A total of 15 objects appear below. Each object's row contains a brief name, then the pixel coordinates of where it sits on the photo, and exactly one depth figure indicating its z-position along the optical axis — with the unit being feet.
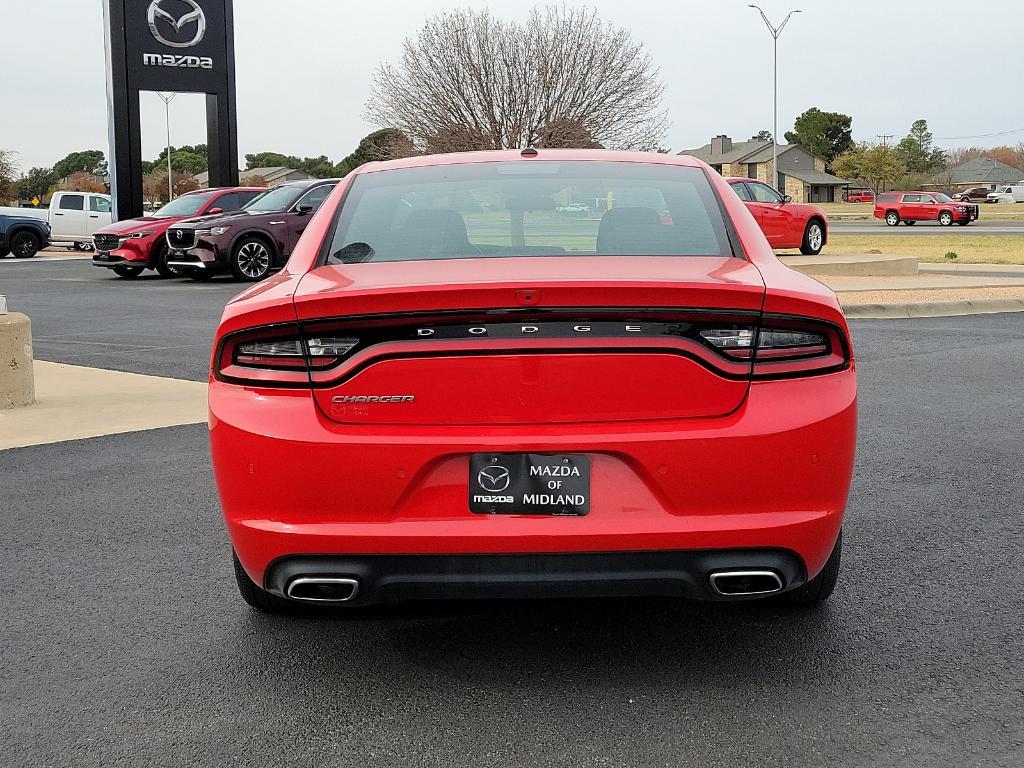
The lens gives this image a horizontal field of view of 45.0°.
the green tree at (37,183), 337.11
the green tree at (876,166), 385.50
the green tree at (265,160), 517.96
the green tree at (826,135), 457.68
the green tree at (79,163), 431.43
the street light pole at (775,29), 186.10
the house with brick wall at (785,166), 410.31
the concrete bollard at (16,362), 27.71
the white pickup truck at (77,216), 122.21
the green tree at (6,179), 210.59
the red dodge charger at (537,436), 10.64
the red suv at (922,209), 168.14
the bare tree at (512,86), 173.47
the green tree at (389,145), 169.99
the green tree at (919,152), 447.01
